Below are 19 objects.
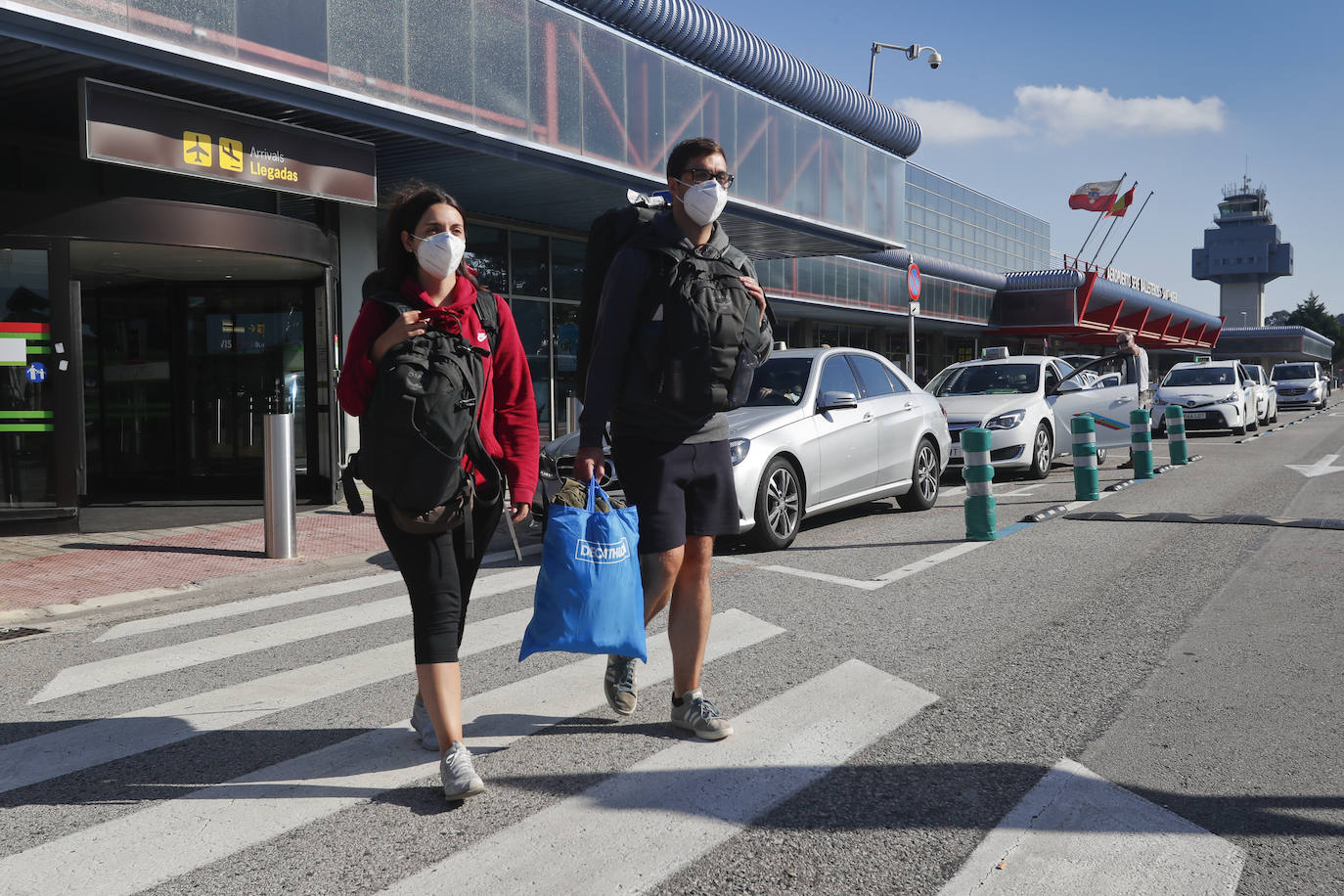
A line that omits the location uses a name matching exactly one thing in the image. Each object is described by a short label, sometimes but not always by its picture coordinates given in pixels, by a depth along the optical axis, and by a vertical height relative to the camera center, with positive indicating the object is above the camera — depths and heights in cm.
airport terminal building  938 +279
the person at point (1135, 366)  1493 +60
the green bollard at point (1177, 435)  1494 -40
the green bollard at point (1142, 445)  1286 -46
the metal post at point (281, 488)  845 -57
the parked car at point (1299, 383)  3819 +79
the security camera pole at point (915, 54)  2606 +882
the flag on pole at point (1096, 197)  4844 +1001
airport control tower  14838 +2136
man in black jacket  358 -10
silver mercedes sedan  797 -27
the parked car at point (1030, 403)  1292 +7
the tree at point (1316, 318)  14488 +1202
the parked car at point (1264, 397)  2681 +23
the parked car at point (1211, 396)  2194 +21
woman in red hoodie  323 +9
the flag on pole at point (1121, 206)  4678 +893
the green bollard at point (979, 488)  823 -61
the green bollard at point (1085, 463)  1038 -55
